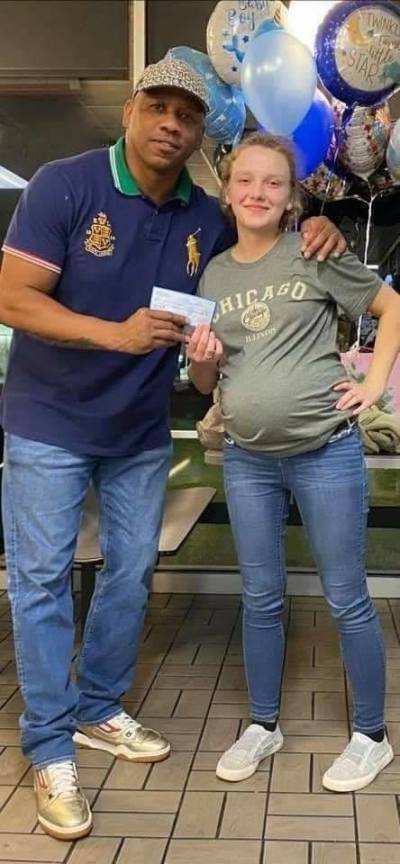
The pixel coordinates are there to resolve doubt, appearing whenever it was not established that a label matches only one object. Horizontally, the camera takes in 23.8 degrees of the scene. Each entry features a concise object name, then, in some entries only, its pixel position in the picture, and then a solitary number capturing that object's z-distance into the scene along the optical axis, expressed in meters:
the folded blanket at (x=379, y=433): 3.55
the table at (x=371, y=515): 3.95
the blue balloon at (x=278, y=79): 2.71
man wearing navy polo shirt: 2.10
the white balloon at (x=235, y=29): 2.99
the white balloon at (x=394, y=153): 3.23
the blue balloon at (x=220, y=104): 3.04
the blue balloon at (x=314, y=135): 2.92
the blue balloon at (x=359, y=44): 3.02
